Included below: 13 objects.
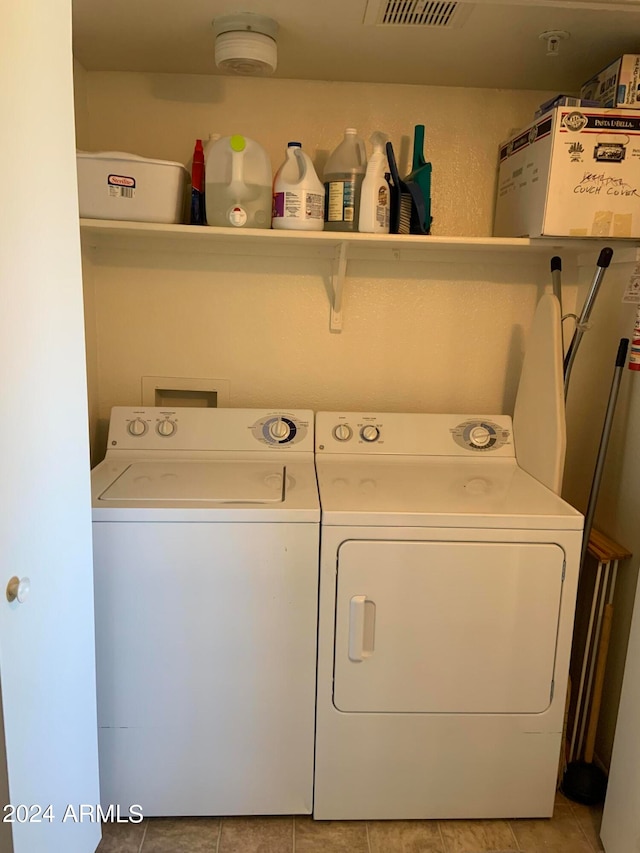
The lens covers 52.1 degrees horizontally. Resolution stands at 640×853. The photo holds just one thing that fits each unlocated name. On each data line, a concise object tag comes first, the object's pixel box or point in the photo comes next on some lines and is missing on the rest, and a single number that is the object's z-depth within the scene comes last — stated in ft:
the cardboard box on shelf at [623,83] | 5.78
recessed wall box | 7.41
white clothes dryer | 5.40
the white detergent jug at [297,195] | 6.13
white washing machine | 5.33
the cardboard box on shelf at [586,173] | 5.79
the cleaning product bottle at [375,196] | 6.13
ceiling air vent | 5.27
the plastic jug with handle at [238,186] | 6.17
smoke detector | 5.64
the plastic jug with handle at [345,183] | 6.25
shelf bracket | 6.76
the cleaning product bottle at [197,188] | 6.41
